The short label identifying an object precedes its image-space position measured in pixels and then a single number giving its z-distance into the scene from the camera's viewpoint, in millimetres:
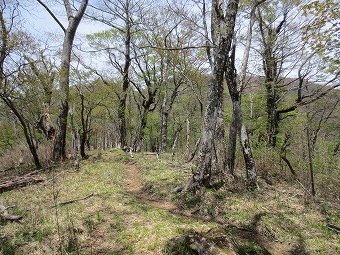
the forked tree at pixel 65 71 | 11023
